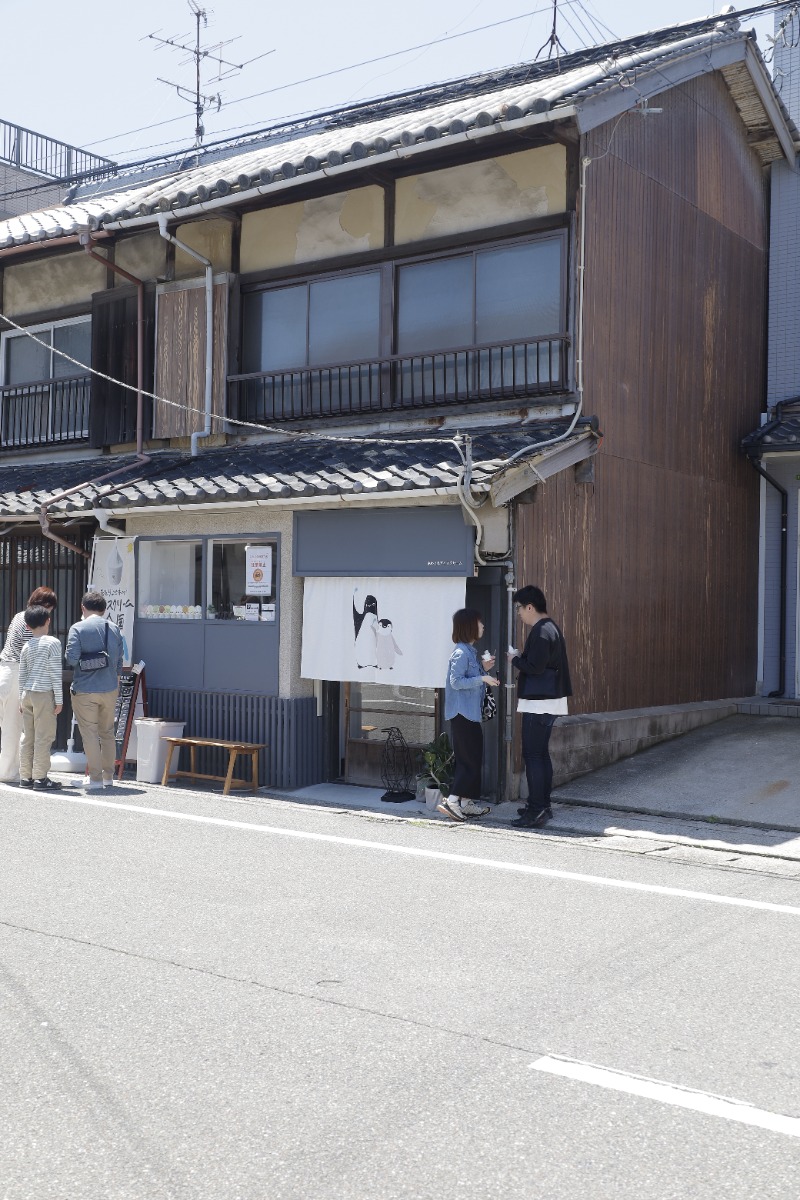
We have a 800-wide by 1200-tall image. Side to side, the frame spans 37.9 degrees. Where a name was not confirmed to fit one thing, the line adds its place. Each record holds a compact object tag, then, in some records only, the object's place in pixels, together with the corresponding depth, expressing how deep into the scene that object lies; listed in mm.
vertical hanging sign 13070
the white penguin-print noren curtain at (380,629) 10680
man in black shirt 9672
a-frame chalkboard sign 12461
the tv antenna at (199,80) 24938
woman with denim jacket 9859
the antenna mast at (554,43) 15422
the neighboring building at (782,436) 14969
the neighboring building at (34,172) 23516
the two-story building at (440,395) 11078
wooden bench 11266
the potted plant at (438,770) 10562
